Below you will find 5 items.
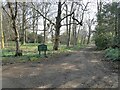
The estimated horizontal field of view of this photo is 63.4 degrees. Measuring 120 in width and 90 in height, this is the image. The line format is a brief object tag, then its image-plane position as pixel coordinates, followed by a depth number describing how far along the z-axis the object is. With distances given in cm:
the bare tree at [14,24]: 750
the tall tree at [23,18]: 1525
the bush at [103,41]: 1162
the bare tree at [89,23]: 2422
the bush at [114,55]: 598
